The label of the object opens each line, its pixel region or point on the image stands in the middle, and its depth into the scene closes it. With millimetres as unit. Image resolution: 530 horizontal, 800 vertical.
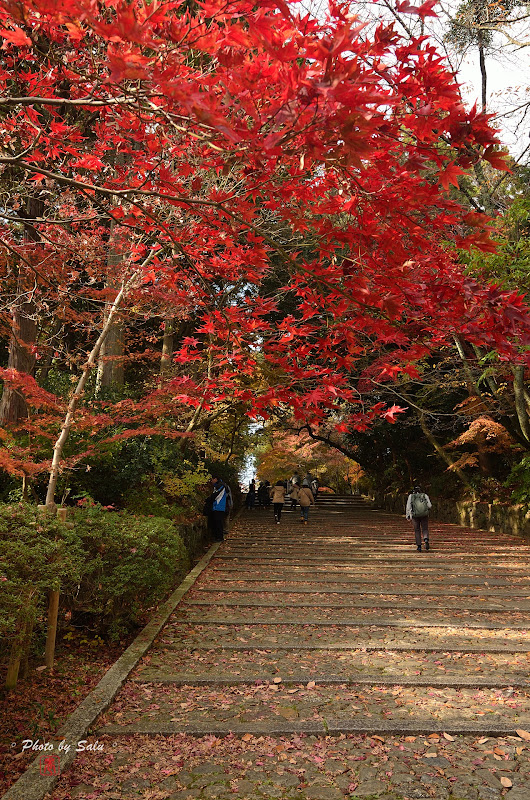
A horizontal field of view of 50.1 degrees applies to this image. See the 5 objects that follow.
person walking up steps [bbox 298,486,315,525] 17734
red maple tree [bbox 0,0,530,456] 2285
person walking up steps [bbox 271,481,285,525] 16656
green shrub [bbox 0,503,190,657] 3928
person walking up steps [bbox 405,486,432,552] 11273
